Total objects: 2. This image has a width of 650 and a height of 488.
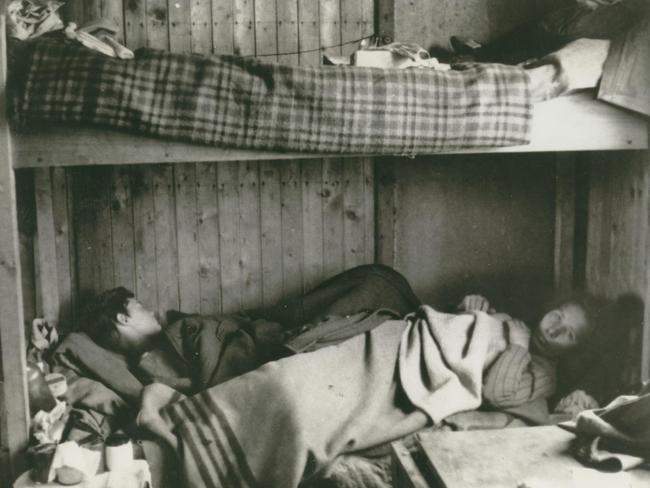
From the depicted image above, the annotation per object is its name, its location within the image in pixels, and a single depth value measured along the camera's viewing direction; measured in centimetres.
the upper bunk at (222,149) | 185
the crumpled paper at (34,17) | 191
